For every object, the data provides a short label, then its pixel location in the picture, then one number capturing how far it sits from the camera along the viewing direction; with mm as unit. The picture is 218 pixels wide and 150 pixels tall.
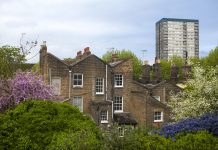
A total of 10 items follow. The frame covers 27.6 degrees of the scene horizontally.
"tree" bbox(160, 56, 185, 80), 89525
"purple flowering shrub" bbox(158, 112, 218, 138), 20156
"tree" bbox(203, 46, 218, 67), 79056
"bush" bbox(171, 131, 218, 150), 14811
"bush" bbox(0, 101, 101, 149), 15148
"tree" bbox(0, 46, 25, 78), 34375
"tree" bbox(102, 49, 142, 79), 89250
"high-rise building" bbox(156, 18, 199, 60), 160625
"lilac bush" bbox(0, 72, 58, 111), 31766
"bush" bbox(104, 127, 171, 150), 12812
